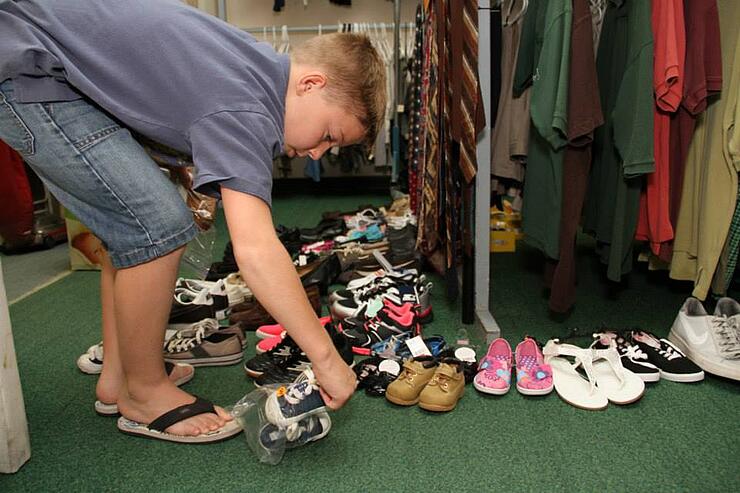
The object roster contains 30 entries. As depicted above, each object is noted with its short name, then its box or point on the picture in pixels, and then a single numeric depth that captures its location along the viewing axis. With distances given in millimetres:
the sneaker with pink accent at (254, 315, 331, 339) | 1693
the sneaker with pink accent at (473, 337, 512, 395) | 1350
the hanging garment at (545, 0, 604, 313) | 1426
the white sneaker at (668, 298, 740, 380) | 1385
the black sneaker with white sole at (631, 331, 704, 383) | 1384
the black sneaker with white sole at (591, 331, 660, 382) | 1381
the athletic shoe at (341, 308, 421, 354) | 1621
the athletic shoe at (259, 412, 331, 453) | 1101
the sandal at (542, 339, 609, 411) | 1292
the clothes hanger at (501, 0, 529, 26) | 1768
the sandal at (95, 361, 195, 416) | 1292
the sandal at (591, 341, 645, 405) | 1300
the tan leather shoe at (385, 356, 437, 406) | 1312
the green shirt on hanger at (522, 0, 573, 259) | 1439
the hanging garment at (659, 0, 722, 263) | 1400
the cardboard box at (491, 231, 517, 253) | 2734
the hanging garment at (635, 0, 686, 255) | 1378
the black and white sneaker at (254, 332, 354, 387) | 1408
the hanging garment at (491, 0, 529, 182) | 1746
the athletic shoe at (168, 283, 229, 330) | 1793
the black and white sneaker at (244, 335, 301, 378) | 1448
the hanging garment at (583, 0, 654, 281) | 1395
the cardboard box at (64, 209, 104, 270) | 2463
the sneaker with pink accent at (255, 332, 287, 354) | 1613
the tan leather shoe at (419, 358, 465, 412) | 1278
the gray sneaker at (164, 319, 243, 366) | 1564
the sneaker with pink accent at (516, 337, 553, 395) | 1338
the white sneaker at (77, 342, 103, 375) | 1511
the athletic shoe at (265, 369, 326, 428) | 1092
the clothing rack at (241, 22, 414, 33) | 4533
